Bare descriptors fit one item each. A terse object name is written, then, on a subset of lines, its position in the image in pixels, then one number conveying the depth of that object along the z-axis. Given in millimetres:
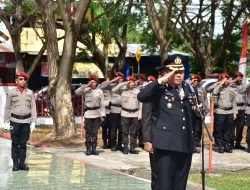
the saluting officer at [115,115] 16391
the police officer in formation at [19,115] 12680
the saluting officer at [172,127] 7566
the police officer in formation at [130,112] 15891
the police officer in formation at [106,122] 16516
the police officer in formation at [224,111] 16009
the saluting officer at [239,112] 16516
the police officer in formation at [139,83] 17000
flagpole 18709
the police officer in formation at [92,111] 15328
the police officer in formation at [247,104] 16234
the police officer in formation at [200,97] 16188
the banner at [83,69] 40188
